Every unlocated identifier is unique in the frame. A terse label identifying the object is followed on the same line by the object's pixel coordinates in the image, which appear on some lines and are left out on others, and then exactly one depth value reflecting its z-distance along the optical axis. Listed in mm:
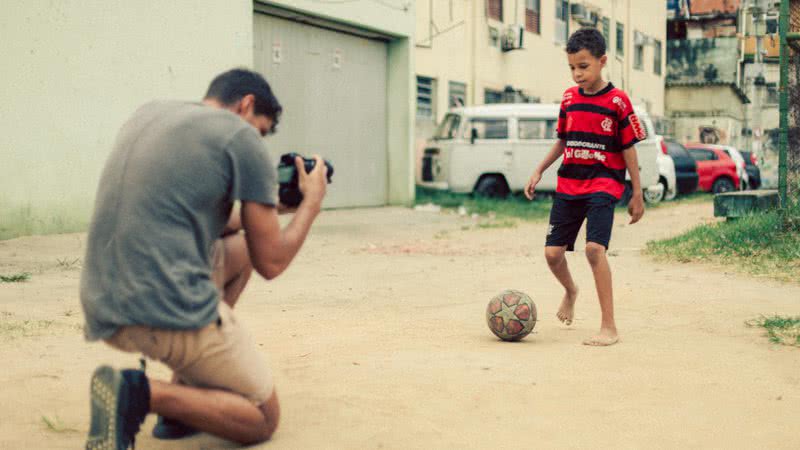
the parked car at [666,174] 21344
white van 19312
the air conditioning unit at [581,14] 30391
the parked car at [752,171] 27422
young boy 5520
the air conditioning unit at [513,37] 25188
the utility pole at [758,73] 44906
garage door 16125
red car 25219
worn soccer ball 5496
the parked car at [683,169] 23422
